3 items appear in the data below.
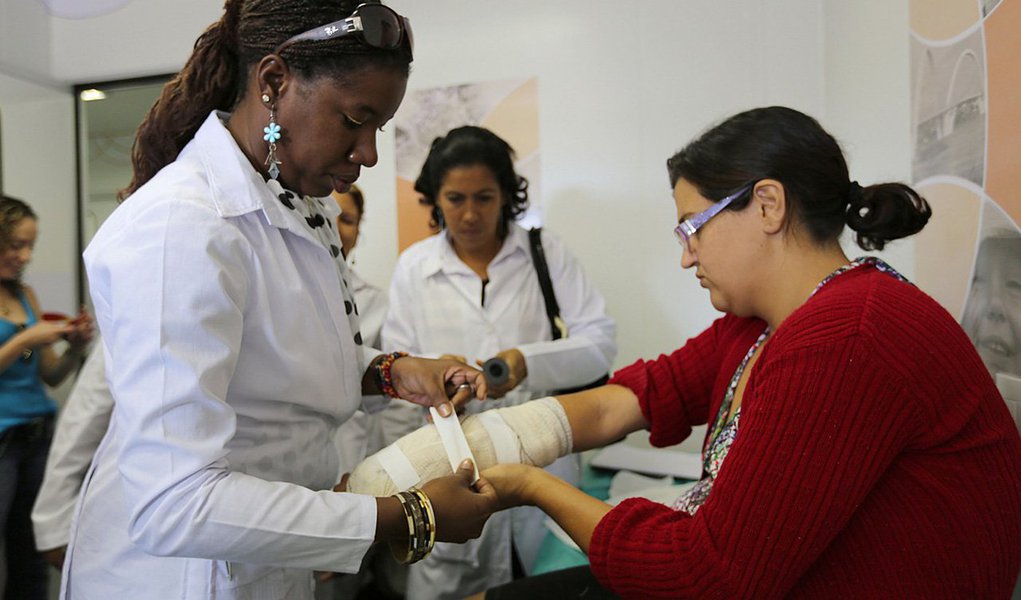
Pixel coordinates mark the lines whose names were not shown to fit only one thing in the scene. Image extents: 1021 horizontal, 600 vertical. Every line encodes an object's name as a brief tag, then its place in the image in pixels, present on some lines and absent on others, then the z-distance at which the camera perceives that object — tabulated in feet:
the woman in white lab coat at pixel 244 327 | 2.70
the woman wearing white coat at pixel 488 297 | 7.10
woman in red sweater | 2.89
